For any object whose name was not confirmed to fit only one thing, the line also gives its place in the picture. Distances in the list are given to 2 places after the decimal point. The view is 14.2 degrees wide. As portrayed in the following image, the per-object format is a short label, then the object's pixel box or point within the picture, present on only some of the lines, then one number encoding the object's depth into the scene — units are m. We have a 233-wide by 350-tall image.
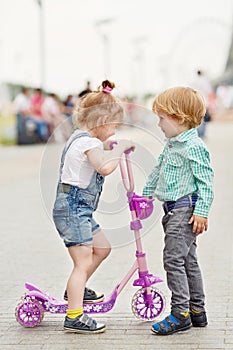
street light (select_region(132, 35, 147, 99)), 60.75
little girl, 5.09
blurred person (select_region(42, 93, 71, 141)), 27.03
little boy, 4.99
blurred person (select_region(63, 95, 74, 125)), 26.27
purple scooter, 5.28
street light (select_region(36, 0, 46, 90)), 33.25
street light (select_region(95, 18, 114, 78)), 43.75
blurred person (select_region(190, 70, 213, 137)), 20.59
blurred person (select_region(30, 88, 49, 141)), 26.53
